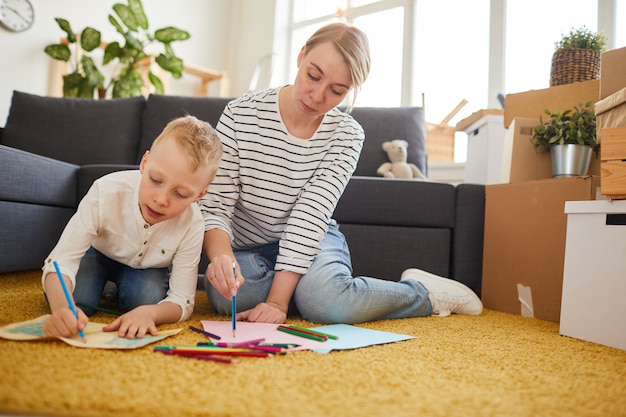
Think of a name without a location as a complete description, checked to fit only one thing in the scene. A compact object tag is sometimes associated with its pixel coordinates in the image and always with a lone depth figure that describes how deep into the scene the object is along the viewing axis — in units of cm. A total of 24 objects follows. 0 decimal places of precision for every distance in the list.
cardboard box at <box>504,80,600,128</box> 156
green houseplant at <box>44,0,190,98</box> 263
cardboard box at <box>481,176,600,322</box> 131
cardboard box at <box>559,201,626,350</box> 98
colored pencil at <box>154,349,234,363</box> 69
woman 105
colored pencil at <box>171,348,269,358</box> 71
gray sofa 145
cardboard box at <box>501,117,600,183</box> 150
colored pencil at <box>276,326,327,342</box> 86
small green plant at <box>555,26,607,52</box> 175
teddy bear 197
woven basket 170
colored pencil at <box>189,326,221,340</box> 83
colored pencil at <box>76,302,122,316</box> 97
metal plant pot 139
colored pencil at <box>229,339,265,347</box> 77
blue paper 84
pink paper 82
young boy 88
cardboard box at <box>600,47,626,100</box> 115
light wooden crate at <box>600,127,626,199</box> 97
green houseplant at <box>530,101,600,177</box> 139
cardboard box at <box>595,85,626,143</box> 104
